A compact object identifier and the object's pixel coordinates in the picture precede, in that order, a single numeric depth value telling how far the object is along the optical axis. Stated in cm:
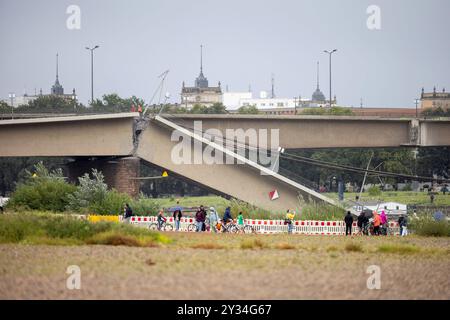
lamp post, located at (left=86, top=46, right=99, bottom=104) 10256
